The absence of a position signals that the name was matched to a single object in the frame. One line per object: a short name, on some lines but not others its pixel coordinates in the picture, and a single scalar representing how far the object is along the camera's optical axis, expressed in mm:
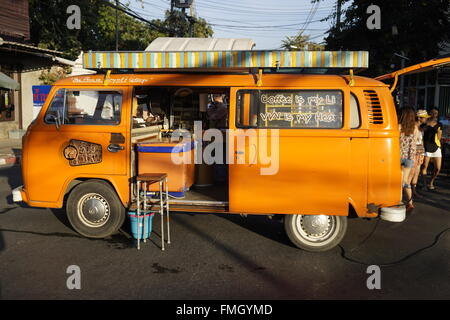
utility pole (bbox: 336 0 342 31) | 20281
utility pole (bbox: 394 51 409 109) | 16004
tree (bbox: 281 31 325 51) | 50497
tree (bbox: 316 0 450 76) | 15359
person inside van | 8203
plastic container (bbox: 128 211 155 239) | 5598
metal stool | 5328
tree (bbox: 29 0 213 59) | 22203
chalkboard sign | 5270
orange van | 5180
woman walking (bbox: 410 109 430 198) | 8188
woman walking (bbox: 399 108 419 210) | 7523
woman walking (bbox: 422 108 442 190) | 9234
